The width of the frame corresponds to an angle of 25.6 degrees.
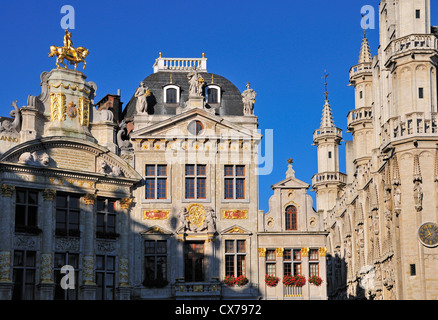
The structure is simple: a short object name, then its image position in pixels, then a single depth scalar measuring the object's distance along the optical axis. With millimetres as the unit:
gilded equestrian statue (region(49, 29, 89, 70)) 52469
